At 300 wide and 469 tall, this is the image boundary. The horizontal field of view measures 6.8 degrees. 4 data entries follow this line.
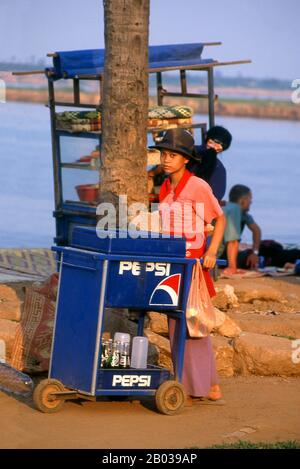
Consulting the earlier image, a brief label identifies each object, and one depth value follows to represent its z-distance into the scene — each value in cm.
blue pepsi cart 1523
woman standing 1621
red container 2605
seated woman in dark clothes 2322
